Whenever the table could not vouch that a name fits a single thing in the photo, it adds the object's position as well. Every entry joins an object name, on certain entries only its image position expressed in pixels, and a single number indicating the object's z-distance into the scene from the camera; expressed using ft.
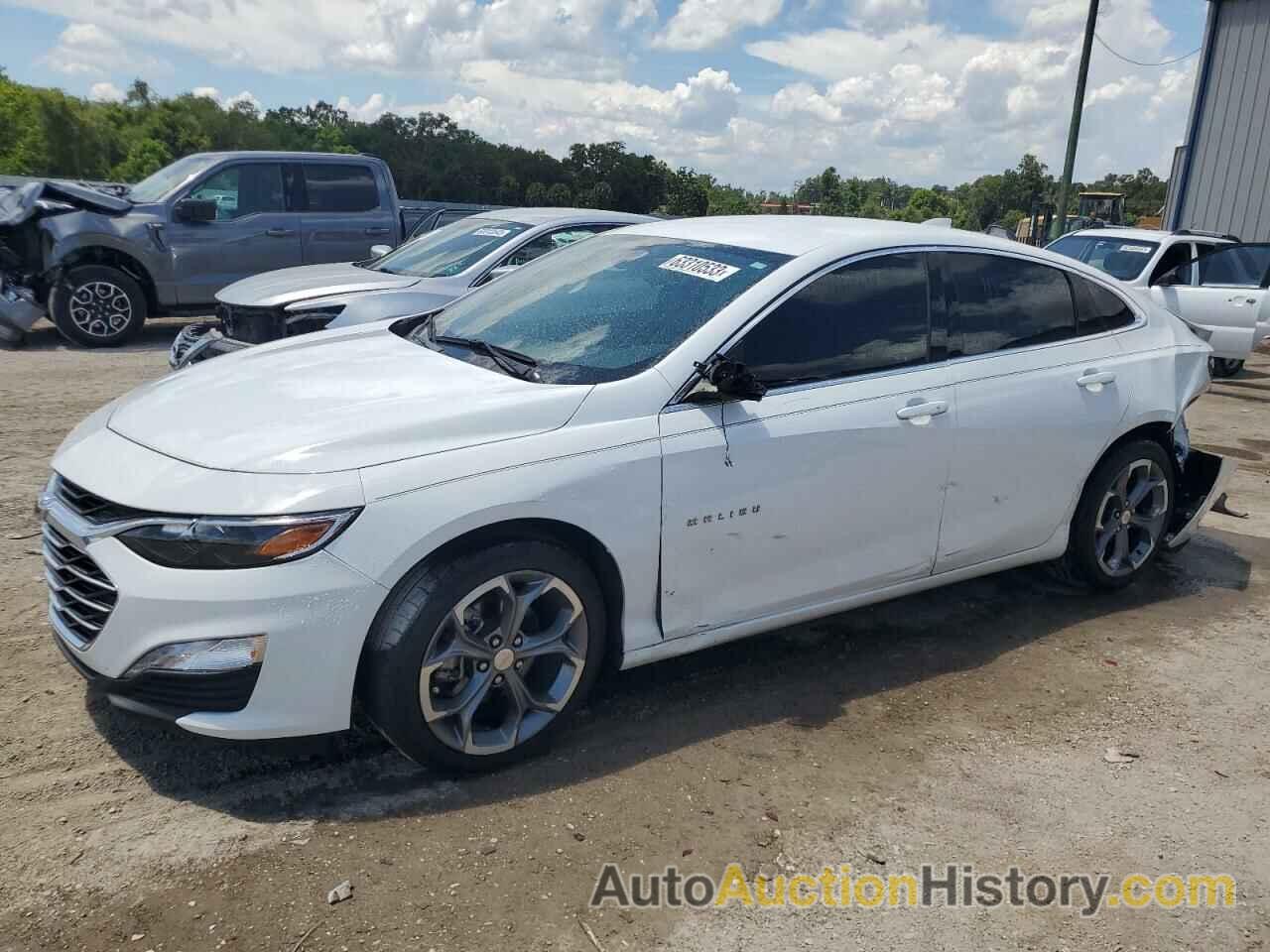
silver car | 22.71
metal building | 61.16
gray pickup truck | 33.19
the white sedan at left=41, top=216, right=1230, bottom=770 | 9.19
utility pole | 61.72
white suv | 37.09
